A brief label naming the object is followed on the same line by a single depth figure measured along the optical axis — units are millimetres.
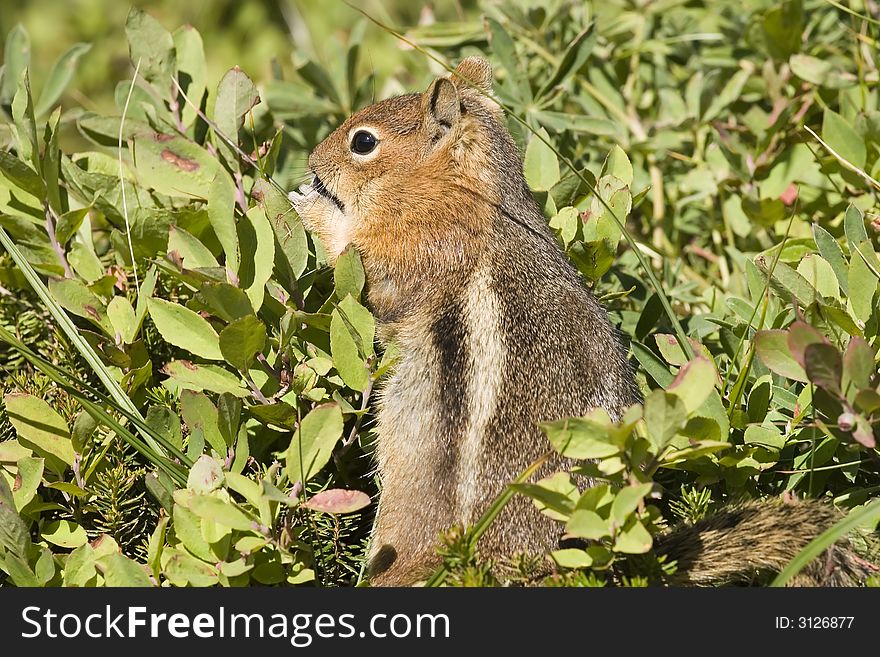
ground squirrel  4641
